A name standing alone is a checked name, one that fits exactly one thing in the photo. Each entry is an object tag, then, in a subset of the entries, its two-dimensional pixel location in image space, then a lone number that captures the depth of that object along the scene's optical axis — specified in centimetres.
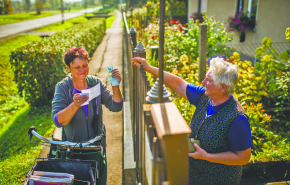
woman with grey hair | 161
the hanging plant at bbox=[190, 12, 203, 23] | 1127
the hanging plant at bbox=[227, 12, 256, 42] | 724
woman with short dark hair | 207
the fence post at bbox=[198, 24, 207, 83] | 356
